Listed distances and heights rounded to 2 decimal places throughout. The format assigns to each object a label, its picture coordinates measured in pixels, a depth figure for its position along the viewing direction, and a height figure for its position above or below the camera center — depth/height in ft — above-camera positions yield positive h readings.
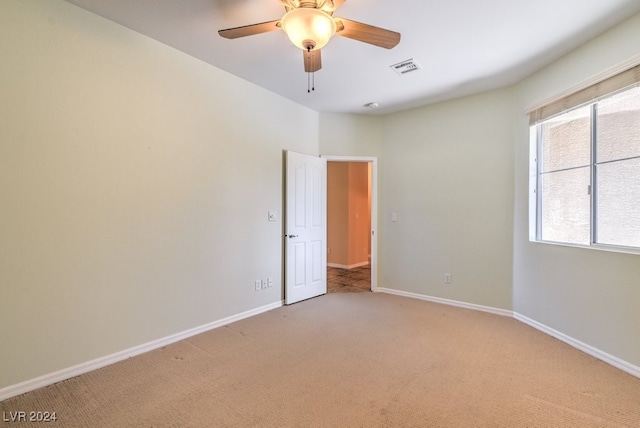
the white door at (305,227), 13.24 -0.80
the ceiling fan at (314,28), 5.78 +3.60
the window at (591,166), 7.89 +1.28
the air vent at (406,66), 9.84 +4.66
